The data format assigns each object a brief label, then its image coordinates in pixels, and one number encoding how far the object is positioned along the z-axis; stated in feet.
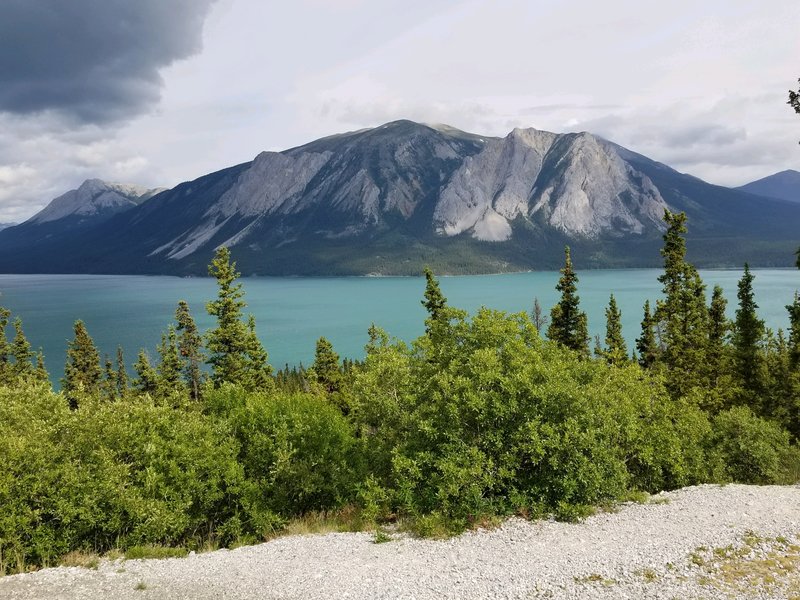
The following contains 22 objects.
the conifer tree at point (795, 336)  90.93
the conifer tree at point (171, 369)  195.62
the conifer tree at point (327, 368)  207.82
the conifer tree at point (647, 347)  171.83
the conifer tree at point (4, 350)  190.10
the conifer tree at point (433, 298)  150.00
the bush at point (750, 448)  86.17
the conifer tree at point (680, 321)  129.59
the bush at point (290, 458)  72.38
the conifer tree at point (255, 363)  137.59
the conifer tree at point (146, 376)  203.10
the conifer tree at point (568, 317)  153.48
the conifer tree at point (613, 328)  186.63
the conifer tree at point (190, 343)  188.24
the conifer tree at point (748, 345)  140.26
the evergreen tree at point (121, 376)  294.66
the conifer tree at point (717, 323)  145.79
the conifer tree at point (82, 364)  228.43
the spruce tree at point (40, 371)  217.75
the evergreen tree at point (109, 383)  258.98
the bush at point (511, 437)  59.93
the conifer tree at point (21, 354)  208.59
